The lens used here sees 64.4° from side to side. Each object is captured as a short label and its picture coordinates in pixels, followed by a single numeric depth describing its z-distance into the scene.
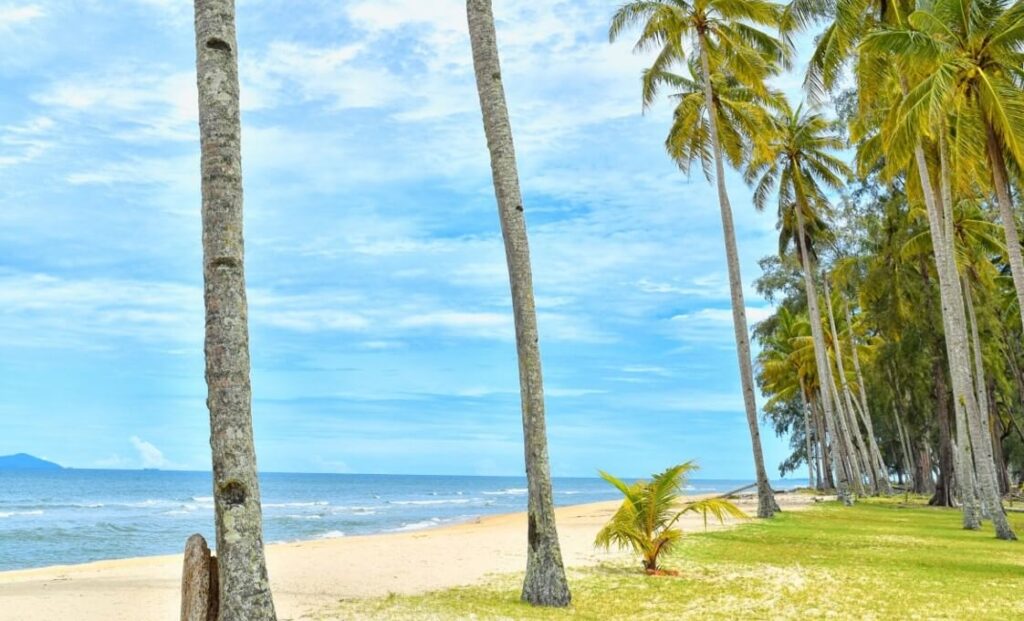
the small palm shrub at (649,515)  11.05
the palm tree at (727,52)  21.42
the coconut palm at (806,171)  28.20
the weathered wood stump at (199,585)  5.27
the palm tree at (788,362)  42.28
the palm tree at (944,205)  14.55
